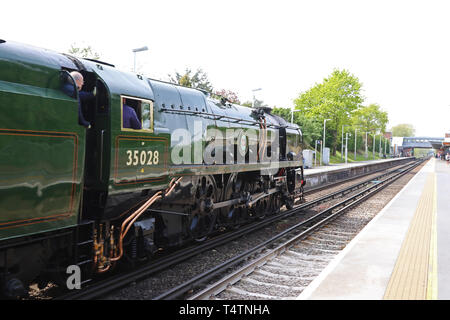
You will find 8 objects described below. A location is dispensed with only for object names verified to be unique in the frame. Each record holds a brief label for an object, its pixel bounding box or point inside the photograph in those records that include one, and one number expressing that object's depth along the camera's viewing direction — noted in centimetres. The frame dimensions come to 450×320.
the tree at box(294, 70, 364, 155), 5900
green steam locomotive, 487
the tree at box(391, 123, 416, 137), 19638
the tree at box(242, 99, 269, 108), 6389
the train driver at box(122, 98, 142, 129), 663
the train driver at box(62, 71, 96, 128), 566
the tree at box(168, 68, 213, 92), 4153
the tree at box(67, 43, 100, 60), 3347
